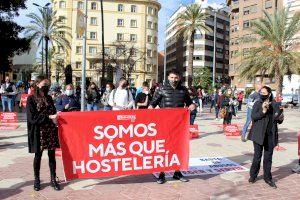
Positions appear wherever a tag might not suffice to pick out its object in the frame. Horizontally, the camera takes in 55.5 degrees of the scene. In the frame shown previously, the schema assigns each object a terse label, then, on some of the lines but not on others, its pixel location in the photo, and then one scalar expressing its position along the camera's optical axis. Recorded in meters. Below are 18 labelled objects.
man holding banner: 4.86
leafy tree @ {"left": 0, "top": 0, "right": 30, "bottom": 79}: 18.61
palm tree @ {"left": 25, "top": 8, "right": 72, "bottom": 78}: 39.86
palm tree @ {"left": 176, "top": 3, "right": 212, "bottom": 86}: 31.07
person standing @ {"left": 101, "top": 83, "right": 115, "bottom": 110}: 9.92
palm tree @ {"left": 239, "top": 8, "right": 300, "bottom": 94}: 22.74
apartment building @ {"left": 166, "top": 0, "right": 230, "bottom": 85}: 74.01
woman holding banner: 4.28
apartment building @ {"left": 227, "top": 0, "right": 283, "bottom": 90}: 53.64
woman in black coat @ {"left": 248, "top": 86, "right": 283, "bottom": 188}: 4.80
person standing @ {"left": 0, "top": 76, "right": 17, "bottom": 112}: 13.35
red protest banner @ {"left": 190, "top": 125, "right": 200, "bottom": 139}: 8.91
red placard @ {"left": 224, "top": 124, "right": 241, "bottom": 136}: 9.44
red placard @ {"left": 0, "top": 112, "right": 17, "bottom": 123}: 10.77
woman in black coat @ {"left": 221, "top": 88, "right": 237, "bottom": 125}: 10.78
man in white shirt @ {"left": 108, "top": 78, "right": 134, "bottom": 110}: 7.05
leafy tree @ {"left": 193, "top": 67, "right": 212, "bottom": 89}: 53.42
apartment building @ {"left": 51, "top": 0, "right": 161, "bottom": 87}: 55.92
